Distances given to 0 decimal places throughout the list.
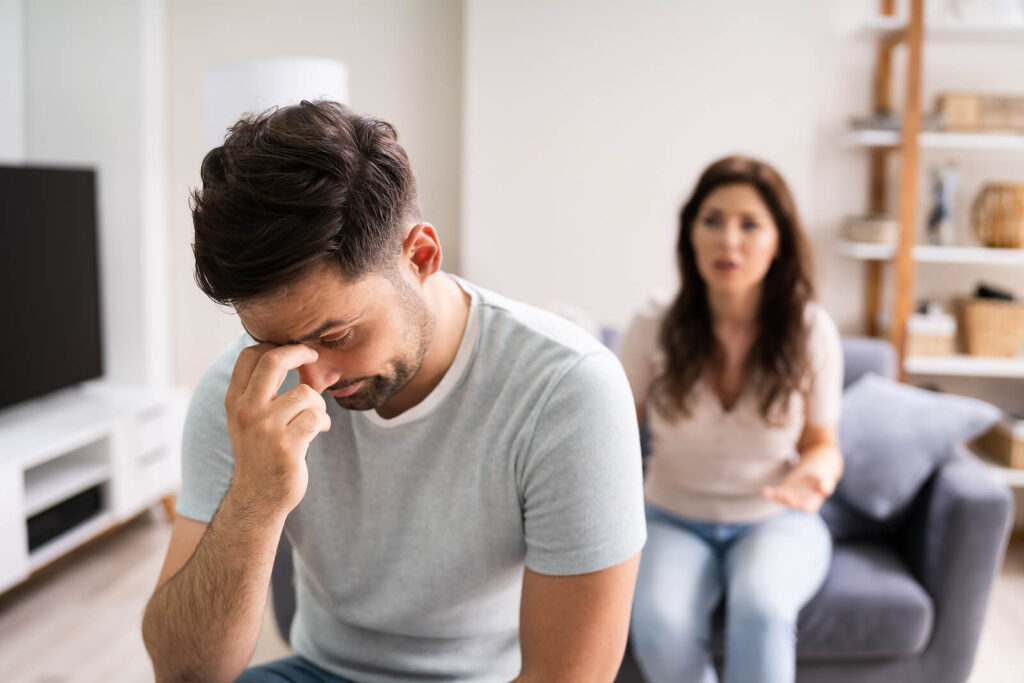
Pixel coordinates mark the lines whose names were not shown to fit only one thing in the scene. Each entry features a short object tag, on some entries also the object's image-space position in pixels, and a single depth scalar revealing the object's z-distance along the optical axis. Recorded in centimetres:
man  88
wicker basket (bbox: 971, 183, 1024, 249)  292
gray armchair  182
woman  172
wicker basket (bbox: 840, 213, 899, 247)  296
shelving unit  286
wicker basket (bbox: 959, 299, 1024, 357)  294
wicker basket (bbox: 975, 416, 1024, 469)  293
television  265
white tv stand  243
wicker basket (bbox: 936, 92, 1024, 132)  293
